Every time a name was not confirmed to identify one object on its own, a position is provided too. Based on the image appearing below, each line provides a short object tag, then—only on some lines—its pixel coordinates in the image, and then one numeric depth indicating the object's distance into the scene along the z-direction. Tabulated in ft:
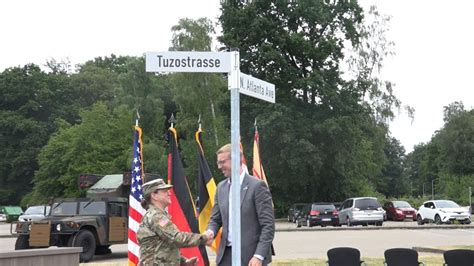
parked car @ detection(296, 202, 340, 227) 123.38
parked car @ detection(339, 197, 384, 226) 115.65
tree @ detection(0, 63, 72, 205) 250.98
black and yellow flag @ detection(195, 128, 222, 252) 35.40
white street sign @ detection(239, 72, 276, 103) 18.10
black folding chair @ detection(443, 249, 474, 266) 32.92
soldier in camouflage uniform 19.49
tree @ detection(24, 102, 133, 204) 185.78
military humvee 61.82
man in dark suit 19.93
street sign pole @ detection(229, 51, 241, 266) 16.89
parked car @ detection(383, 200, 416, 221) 141.08
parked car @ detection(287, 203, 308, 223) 141.14
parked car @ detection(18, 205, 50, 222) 110.63
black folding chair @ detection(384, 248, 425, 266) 34.50
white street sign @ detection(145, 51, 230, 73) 17.84
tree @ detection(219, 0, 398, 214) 154.10
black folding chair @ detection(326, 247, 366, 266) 35.14
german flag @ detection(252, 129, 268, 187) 42.49
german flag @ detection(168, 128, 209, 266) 34.01
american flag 35.04
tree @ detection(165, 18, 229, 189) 169.48
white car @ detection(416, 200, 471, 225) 115.24
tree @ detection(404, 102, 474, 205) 244.83
